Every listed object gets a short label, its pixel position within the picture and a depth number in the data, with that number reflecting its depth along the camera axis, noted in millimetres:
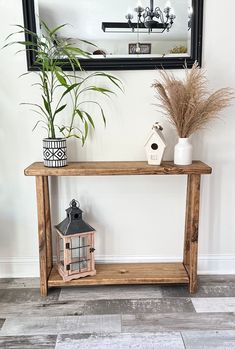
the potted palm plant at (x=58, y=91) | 1752
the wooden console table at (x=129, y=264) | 1738
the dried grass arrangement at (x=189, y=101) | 1711
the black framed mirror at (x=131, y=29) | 1861
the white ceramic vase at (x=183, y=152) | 1809
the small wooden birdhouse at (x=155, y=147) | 1782
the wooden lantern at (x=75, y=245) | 1876
